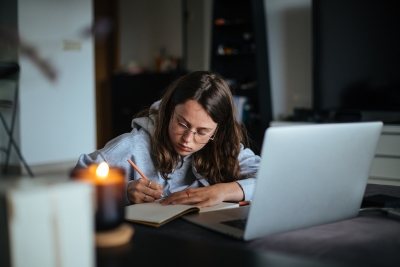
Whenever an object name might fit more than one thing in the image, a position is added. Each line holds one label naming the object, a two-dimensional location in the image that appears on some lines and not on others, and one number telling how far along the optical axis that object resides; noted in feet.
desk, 2.11
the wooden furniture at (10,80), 12.04
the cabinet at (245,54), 12.51
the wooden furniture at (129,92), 16.46
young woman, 4.45
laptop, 2.50
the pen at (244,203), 3.49
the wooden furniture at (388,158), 9.61
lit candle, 2.03
